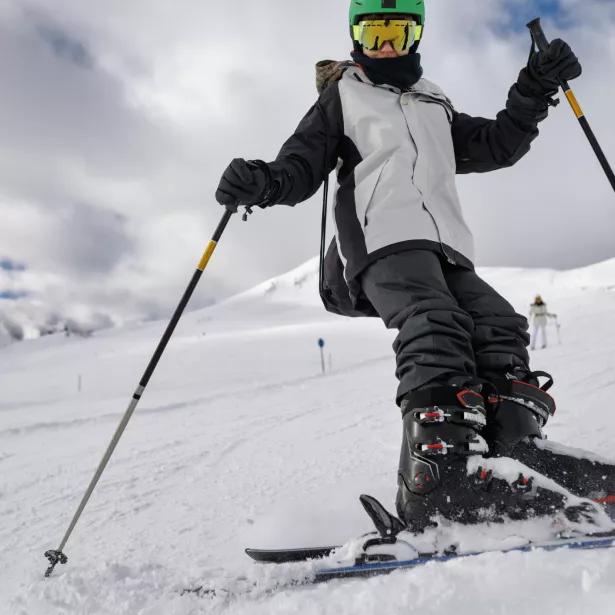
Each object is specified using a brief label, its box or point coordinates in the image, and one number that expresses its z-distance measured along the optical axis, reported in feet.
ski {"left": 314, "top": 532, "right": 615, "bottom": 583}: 3.65
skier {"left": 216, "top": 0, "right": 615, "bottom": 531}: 4.83
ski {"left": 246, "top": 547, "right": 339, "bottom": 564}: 4.76
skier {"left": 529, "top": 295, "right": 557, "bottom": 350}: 42.78
